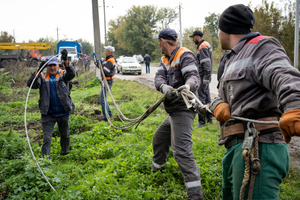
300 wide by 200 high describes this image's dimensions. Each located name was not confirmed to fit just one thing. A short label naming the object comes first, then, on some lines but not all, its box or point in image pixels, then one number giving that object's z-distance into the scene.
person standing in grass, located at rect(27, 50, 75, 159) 5.05
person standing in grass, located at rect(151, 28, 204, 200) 3.52
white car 24.03
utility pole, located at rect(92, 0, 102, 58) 13.98
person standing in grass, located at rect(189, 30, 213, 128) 6.81
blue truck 28.69
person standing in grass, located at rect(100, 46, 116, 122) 8.11
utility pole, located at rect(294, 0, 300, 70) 14.98
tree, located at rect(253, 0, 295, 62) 17.53
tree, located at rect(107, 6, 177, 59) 58.97
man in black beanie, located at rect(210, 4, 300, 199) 1.81
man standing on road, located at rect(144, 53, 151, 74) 24.78
